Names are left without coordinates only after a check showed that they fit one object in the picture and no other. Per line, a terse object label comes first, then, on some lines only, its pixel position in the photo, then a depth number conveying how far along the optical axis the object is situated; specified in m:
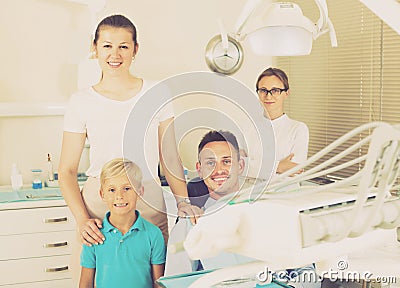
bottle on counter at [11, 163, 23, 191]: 3.10
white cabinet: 2.90
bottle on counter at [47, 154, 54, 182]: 3.22
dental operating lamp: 1.14
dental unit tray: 1.39
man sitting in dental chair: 1.72
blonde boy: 2.13
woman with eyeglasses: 3.06
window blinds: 3.03
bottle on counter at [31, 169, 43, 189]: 3.13
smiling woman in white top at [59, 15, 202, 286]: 2.26
